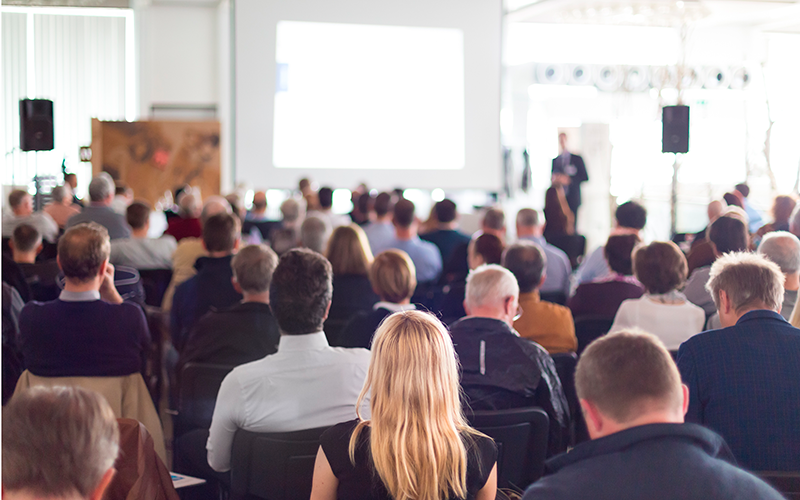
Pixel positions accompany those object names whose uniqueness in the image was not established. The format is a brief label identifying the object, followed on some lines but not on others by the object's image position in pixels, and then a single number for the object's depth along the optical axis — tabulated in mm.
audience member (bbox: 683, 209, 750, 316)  4059
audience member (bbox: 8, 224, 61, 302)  4234
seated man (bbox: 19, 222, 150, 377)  2580
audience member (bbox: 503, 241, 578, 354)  3184
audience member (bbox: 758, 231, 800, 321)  3062
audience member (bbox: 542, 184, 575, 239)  8727
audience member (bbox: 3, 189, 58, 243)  5969
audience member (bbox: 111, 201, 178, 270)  4859
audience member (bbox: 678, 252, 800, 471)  2014
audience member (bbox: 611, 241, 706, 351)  3119
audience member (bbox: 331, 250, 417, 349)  3088
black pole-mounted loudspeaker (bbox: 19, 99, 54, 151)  5934
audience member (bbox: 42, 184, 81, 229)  6973
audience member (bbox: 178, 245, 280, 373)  2855
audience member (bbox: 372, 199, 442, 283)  5078
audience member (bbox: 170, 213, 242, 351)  3887
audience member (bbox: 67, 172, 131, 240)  5805
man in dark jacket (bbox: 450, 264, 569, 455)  2422
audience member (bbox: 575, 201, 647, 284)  4840
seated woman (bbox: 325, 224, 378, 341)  3766
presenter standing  9336
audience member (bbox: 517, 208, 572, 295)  4738
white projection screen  8891
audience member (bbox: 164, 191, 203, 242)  5961
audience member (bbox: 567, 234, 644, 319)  3699
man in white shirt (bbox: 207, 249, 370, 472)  2064
